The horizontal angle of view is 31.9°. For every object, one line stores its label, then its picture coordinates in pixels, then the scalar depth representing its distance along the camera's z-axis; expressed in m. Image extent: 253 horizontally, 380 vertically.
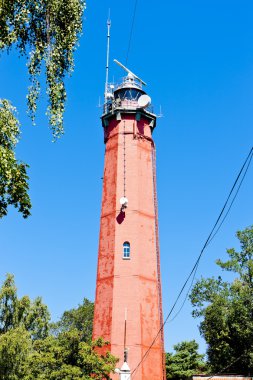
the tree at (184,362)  39.50
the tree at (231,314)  33.48
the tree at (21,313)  32.31
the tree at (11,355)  27.33
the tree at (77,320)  57.29
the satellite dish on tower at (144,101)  31.20
